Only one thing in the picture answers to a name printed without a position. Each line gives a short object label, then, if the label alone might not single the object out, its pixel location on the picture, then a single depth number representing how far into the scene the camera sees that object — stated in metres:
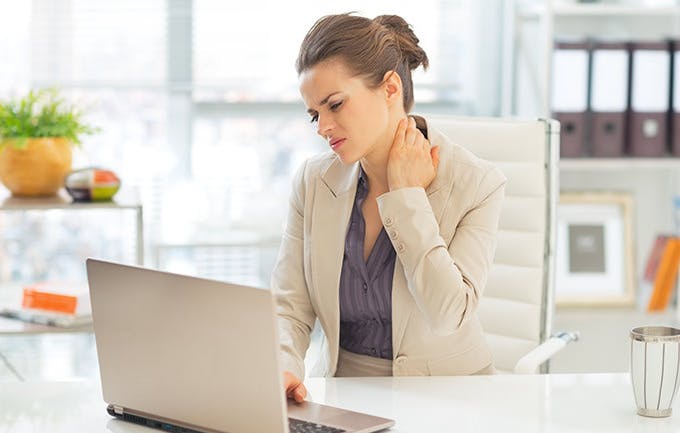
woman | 1.86
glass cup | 1.58
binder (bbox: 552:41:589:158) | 3.15
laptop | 1.34
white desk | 1.54
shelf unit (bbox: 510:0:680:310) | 3.22
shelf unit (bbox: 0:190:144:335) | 2.52
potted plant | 2.64
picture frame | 3.37
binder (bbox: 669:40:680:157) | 3.18
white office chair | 2.34
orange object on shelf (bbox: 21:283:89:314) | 2.60
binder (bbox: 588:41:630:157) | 3.13
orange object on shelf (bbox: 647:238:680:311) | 3.29
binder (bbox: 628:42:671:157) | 3.15
